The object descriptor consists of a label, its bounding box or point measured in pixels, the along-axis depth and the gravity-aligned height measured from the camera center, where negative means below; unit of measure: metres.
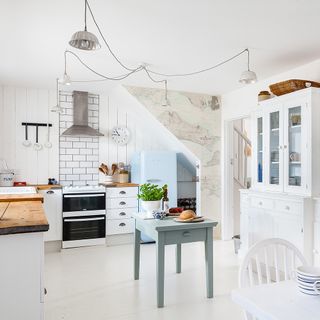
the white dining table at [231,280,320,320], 1.08 -0.51
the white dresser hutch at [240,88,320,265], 3.08 -0.09
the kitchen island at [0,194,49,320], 1.57 -0.52
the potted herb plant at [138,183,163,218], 3.05 -0.30
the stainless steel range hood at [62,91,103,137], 5.00 +0.85
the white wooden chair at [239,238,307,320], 1.44 -0.47
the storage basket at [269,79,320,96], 3.30 +0.88
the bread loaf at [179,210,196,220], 2.81 -0.44
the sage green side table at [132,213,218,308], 2.68 -0.62
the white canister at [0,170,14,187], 4.55 -0.18
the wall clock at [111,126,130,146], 5.41 +0.56
